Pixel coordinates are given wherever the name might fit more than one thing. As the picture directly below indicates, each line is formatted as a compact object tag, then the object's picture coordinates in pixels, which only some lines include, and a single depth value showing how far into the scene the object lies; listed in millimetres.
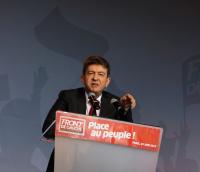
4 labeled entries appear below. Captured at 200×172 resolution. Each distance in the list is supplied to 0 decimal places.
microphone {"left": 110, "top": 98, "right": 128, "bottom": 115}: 7909
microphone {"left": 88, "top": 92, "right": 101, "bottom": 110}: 7747
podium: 7302
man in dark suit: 8023
